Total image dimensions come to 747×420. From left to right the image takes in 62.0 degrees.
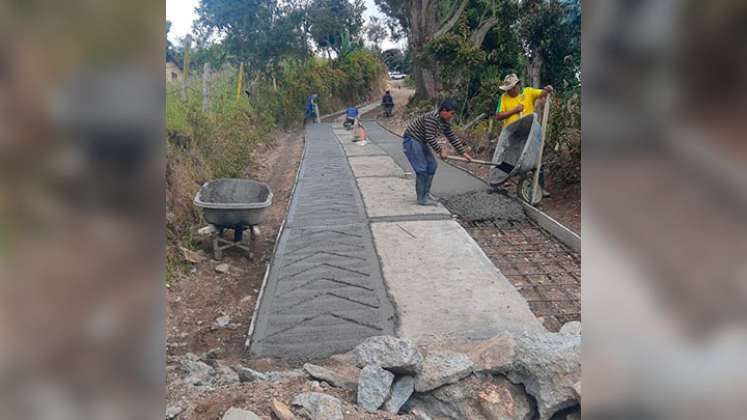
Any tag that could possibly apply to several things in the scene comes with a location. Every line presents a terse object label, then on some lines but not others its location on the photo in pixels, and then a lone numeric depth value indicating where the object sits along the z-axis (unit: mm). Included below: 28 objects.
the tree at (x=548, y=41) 12203
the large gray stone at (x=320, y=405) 2754
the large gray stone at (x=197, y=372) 3322
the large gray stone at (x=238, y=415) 2543
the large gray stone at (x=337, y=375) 3346
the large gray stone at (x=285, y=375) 3369
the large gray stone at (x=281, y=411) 2742
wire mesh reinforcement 4840
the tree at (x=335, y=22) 27609
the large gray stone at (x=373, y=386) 3006
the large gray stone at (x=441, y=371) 3086
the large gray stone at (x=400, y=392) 3084
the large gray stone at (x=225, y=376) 3352
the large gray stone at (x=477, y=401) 2998
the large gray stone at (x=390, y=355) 3158
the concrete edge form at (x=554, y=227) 6343
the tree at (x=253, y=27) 18609
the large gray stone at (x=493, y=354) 3189
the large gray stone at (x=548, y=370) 2848
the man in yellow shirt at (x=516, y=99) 7919
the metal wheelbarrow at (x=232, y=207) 5633
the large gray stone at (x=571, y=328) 3753
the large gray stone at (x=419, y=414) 3013
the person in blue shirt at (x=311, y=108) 22719
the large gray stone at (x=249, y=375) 3430
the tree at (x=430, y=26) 18188
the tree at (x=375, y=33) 39562
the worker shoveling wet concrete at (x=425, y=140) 7660
